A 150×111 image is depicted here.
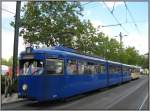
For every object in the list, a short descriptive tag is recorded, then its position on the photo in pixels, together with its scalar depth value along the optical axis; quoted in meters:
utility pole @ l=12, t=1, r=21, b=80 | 8.54
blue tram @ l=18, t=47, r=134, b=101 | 6.39
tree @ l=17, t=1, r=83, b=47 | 10.33
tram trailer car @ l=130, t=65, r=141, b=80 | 19.98
